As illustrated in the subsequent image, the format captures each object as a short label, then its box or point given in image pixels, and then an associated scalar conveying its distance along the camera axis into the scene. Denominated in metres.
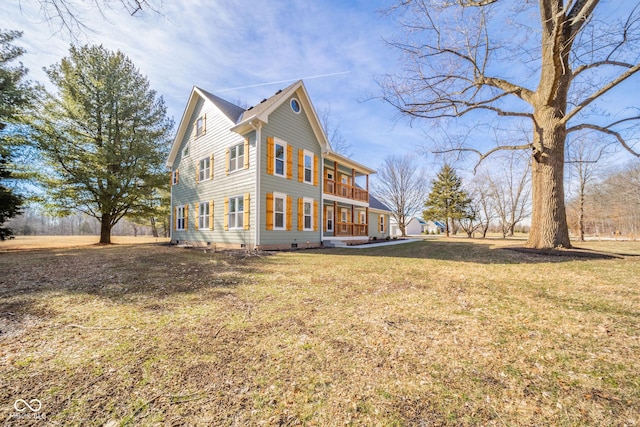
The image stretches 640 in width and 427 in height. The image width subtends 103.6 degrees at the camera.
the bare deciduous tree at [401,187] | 32.78
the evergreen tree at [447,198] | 31.72
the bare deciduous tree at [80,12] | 4.26
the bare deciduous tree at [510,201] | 28.94
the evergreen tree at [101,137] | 15.80
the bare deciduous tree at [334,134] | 26.61
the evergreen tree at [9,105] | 12.95
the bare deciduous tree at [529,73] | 7.54
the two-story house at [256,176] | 12.26
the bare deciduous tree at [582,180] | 23.48
